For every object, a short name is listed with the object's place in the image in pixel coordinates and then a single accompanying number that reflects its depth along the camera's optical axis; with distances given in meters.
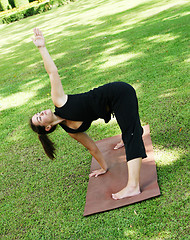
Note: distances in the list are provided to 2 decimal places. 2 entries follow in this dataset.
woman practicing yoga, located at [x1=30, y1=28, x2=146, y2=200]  2.79
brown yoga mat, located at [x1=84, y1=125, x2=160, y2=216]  2.88
